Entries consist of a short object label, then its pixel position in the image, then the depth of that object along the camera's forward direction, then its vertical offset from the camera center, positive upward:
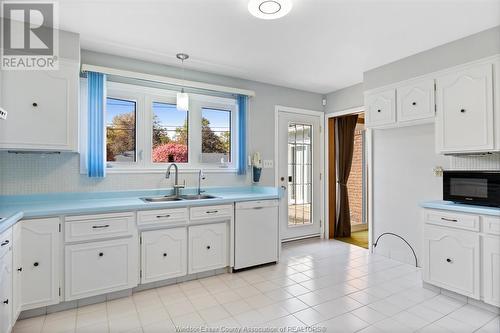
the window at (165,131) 3.13 +0.46
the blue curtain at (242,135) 3.79 +0.45
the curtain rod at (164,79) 2.84 +1.02
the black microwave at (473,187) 2.34 -0.17
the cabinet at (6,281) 1.72 -0.73
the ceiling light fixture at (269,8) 2.06 +1.21
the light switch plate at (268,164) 4.11 +0.06
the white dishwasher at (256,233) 3.17 -0.76
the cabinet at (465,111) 2.44 +0.53
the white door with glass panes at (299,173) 4.33 -0.07
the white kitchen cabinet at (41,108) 2.28 +0.51
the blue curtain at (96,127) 2.82 +0.42
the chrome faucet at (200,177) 3.49 -0.11
